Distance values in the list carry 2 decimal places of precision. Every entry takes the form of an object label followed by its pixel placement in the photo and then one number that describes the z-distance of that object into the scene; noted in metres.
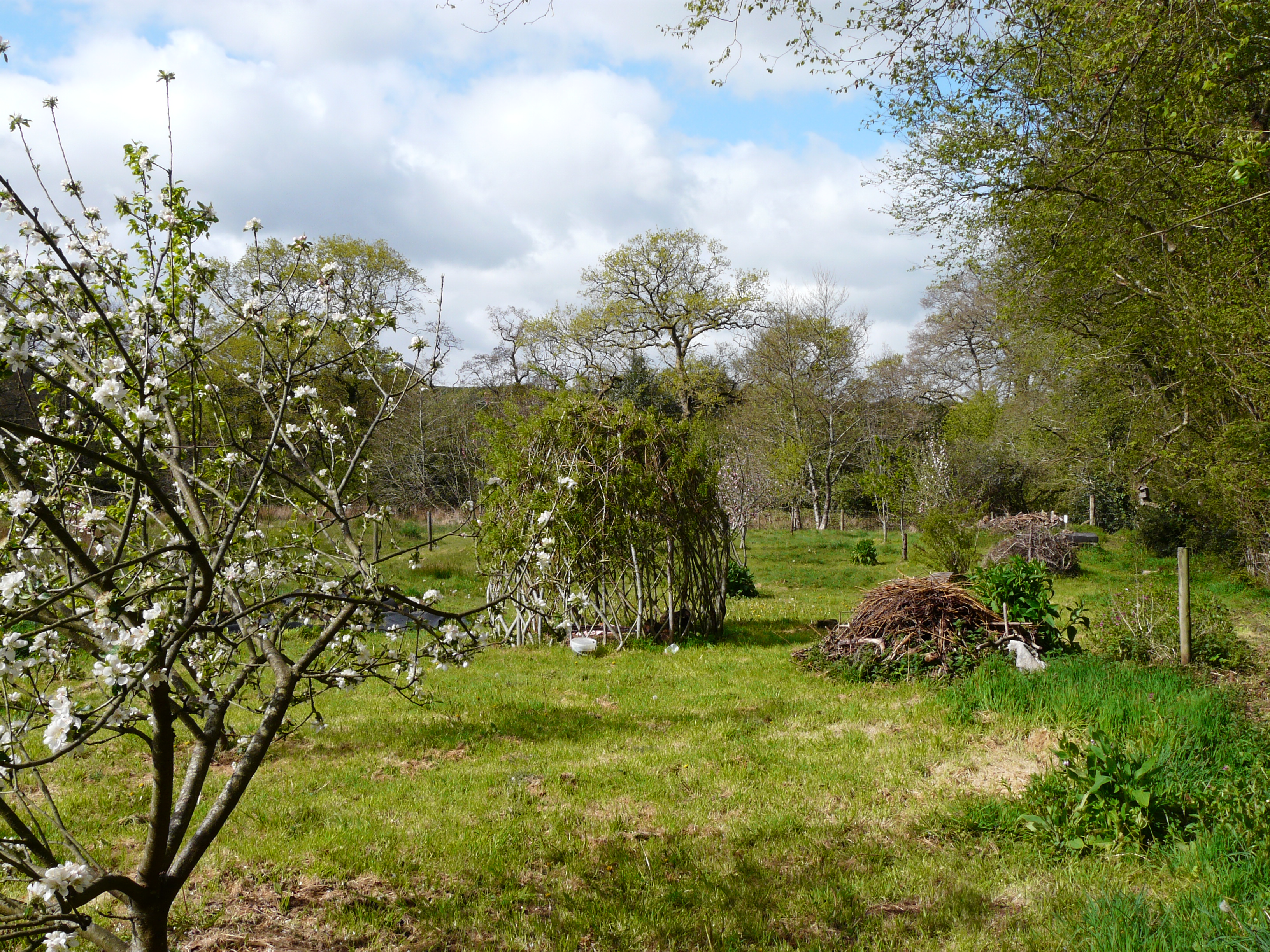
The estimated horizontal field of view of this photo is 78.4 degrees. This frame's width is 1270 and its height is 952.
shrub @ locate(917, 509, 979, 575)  13.17
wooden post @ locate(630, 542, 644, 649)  9.26
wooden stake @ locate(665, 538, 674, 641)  9.23
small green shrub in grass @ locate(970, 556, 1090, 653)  7.16
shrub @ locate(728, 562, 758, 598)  13.33
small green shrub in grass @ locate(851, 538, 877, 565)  18.08
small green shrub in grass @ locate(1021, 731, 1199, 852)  3.73
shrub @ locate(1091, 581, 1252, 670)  6.90
